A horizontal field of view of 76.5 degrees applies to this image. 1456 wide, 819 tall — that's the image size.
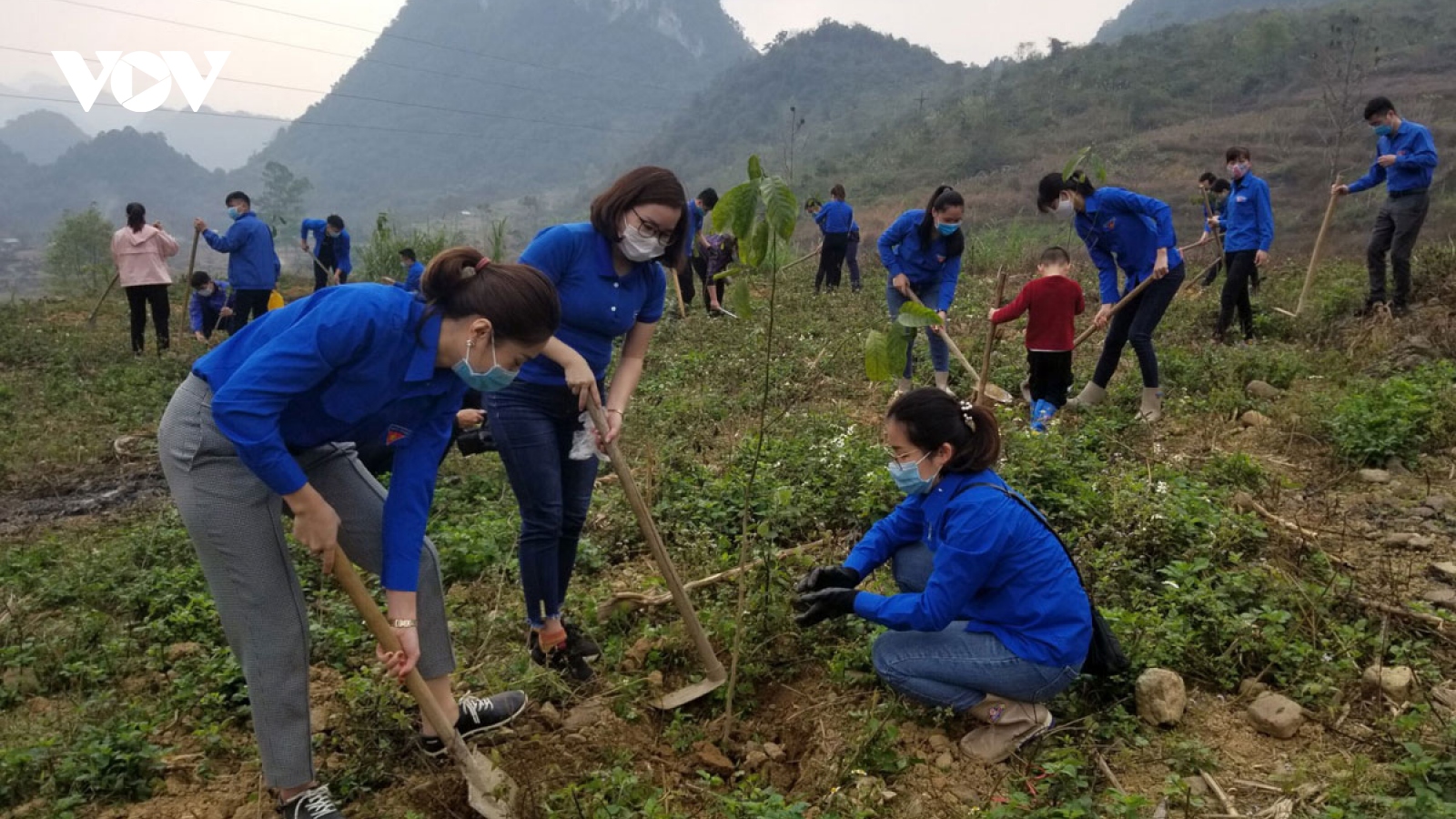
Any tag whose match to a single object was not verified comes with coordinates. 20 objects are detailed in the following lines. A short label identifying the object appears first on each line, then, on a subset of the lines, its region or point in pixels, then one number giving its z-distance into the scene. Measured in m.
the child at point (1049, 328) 5.40
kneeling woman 2.53
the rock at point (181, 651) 3.45
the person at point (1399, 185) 6.75
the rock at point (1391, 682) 2.63
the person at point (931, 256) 6.05
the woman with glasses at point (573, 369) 2.74
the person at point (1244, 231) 7.11
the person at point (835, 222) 11.95
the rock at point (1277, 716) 2.57
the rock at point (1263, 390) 6.01
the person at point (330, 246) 11.66
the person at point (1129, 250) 5.41
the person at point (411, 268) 8.05
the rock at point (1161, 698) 2.63
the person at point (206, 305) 10.20
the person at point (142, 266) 8.94
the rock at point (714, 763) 2.66
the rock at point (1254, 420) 5.46
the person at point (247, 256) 8.80
